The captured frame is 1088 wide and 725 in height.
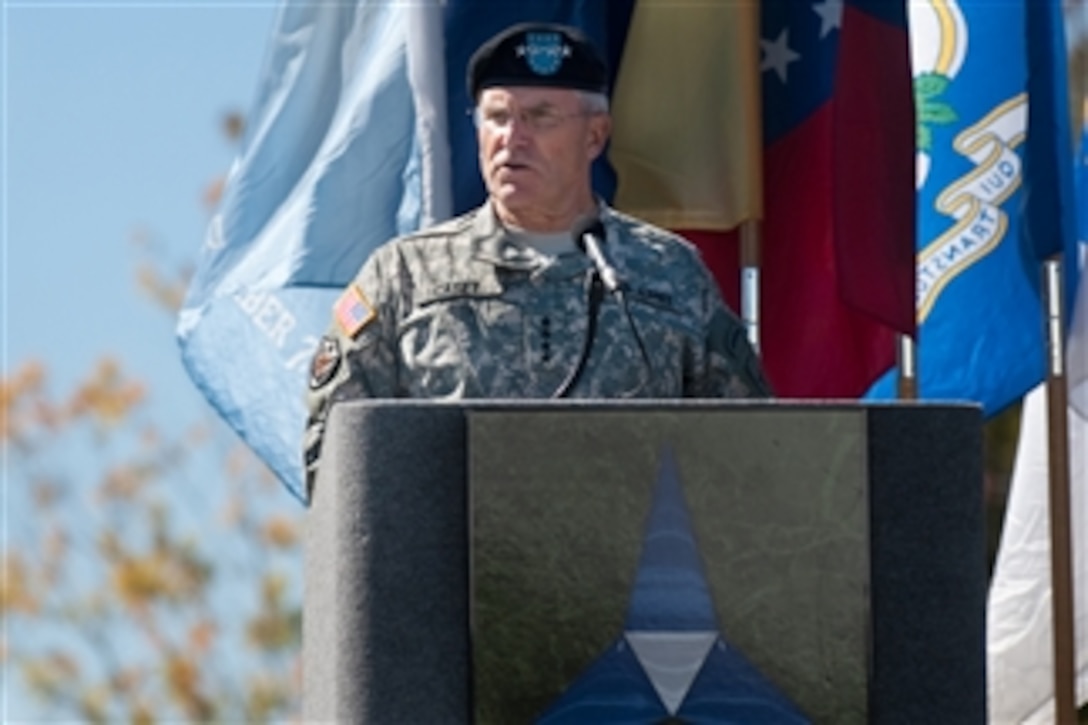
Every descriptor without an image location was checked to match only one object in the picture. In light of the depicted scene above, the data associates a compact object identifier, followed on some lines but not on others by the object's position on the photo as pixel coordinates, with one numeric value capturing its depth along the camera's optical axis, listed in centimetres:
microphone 959
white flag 1712
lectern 830
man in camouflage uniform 985
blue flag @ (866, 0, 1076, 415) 1702
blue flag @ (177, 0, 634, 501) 1579
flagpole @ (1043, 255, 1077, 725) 1680
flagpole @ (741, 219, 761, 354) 1627
